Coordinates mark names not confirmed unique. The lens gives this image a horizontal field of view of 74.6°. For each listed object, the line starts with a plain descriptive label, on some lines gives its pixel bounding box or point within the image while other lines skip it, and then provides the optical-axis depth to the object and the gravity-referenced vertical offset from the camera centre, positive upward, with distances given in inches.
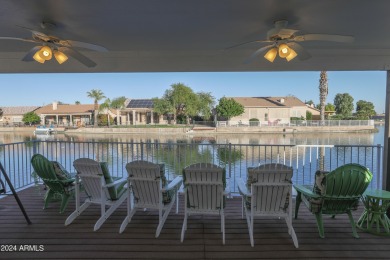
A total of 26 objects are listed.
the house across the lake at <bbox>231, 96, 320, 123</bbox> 1295.5 +67.9
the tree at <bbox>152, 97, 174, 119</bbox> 1282.0 +79.2
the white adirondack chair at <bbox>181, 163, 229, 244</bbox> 109.7 -29.6
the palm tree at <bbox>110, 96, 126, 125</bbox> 1437.0 +99.7
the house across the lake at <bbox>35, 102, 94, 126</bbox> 1441.9 +38.9
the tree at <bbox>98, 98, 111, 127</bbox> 1462.8 +95.6
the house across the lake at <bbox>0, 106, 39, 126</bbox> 1323.8 +49.1
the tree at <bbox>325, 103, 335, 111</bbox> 1669.5 +98.9
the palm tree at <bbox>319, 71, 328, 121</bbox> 1015.0 +135.6
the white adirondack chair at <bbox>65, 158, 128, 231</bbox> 122.6 -32.3
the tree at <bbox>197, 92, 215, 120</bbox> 1318.9 +96.6
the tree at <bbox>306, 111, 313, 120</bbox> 1320.1 +36.3
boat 908.7 -33.4
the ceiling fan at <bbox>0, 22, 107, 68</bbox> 104.0 +31.8
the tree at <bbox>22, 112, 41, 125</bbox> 1293.7 +18.4
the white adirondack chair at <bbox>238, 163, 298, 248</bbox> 107.0 -30.5
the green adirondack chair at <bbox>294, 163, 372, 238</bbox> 109.5 -29.9
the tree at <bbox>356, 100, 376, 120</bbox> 1136.8 +67.9
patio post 141.7 -13.4
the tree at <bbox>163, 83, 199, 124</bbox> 1258.0 +110.2
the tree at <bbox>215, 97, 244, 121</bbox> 1291.8 +70.5
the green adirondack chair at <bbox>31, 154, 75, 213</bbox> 136.0 -29.6
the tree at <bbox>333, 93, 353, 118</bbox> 1578.9 +115.1
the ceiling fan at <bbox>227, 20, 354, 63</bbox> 96.8 +32.2
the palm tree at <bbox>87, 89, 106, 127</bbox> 1428.4 +146.1
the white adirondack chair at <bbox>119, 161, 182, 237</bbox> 115.6 -30.8
